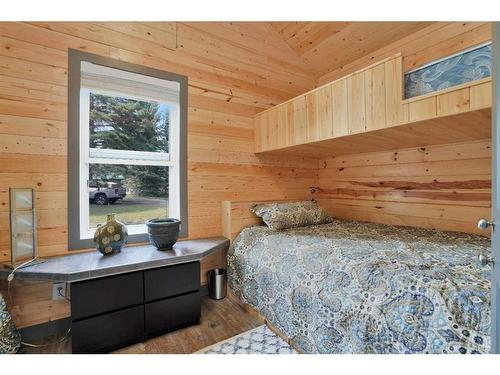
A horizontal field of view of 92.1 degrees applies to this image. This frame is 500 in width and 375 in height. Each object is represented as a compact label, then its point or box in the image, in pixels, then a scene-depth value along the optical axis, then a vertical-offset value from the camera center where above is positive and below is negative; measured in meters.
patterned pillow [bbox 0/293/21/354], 1.44 -0.90
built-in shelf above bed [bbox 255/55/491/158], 1.32 +0.48
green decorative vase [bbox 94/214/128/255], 1.75 -0.36
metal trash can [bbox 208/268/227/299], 2.35 -0.95
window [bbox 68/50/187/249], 1.89 +0.37
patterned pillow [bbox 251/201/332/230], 2.27 -0.27
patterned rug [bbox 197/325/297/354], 1.59 -1.09
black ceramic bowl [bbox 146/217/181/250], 1.89 -0.36
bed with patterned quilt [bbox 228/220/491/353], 0.92 -0.51
